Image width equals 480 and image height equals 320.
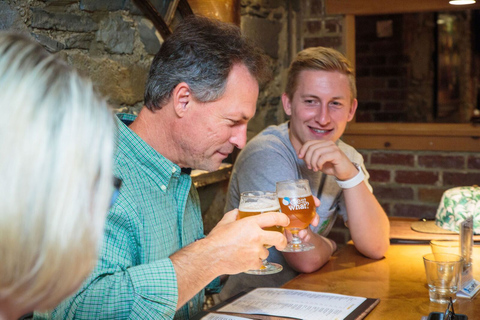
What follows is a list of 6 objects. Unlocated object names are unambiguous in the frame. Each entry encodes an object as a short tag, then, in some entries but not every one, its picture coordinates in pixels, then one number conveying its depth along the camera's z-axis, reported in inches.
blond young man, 80.1
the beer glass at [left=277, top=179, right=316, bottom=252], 64.3
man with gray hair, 48.1
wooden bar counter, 60.2
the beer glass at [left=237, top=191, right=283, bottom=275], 57.5
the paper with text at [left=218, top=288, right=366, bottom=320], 56.4
